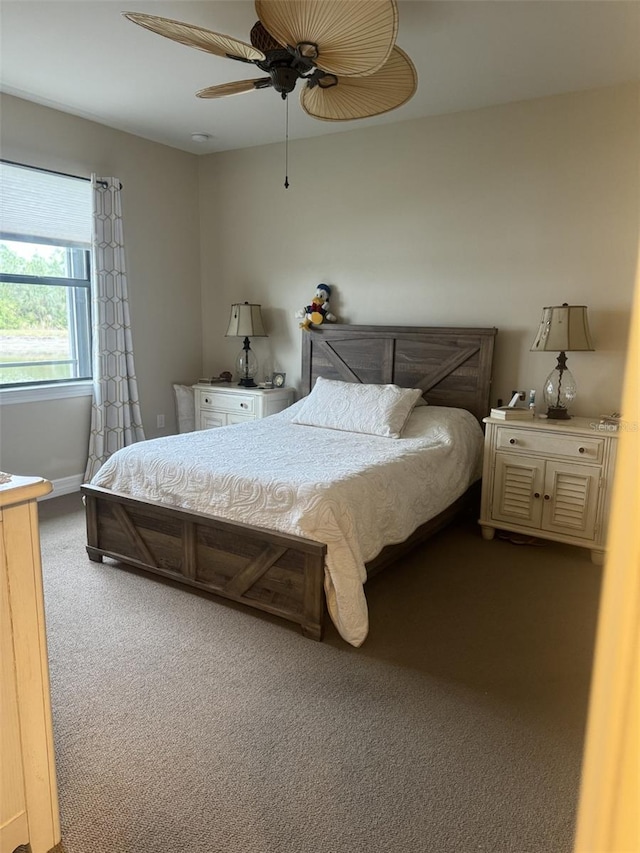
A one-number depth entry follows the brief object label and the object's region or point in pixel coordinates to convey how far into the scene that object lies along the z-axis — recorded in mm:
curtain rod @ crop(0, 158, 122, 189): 3729
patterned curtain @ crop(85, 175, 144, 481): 4258
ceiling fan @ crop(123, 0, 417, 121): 1922
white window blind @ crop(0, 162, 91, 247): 3766
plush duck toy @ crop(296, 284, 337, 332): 4484
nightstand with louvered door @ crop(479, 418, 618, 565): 3178
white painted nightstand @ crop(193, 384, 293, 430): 4586
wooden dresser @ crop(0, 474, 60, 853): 1254
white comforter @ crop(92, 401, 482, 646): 2354
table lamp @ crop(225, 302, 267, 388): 4684
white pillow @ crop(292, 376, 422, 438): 3557
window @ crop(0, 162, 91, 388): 3845
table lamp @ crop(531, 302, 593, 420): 3309
